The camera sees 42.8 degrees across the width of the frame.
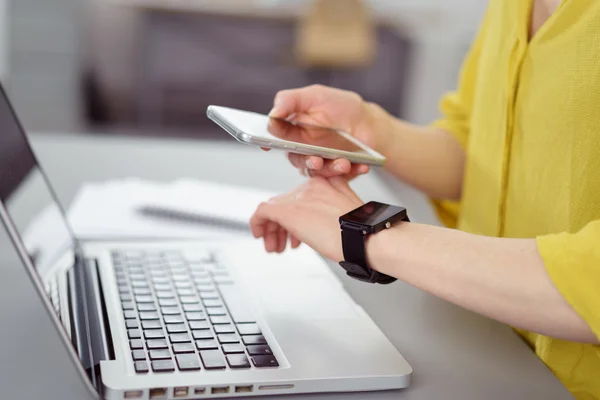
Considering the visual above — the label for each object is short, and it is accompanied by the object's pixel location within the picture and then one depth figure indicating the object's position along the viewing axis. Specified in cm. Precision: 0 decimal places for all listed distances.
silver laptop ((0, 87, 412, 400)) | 55
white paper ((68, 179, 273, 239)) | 94
